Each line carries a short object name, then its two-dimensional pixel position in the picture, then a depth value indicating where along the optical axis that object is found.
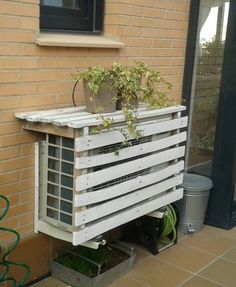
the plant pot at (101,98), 2.79
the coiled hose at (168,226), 3.72
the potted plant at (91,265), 3.07
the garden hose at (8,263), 2.62
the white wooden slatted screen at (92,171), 2.63
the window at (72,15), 2.97
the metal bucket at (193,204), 4.00
